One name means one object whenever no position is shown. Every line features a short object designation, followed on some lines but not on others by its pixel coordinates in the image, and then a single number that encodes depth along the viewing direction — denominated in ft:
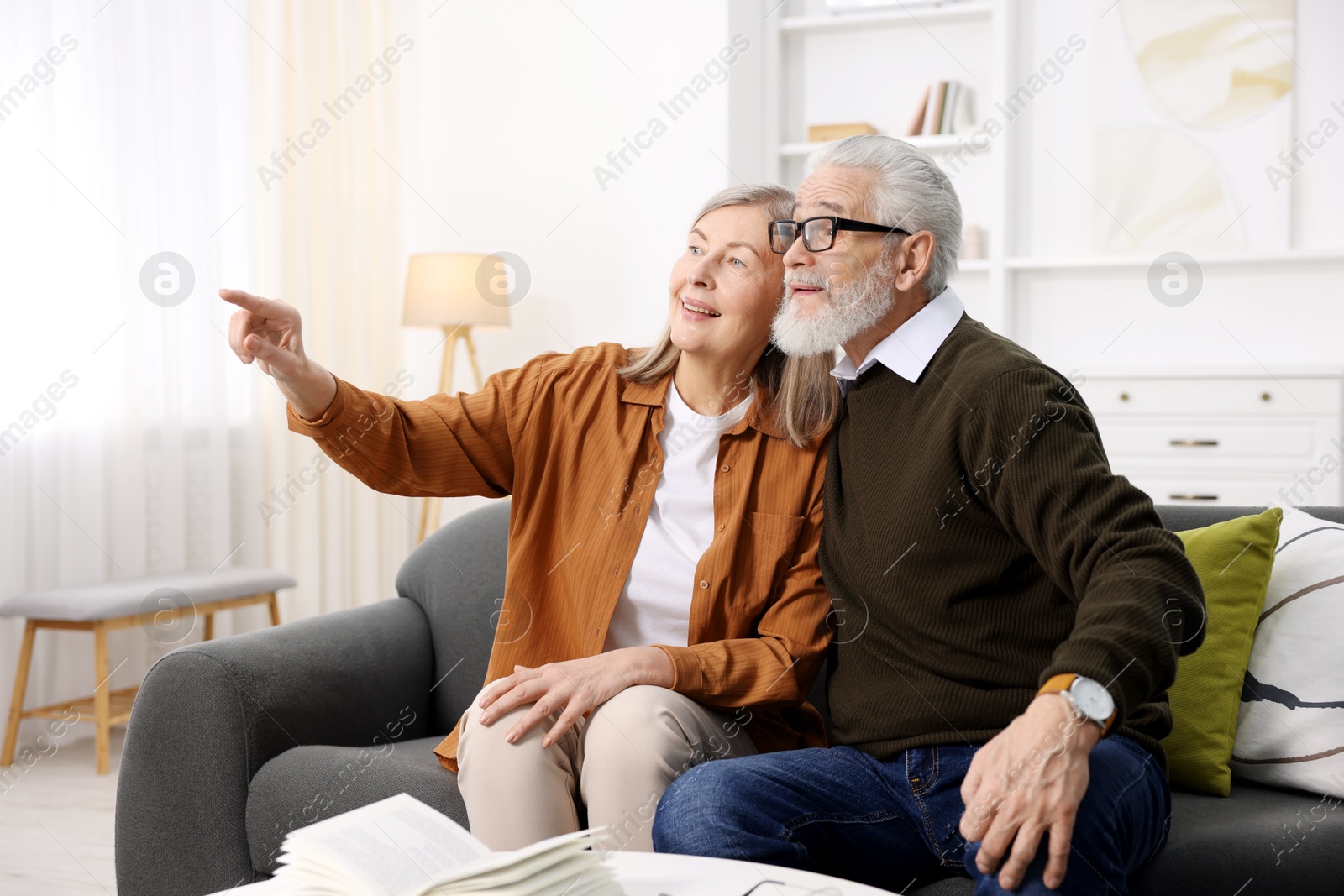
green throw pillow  5.16
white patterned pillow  5.06
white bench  10.06
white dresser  12.57
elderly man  3.62
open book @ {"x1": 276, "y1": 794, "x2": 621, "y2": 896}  3.13
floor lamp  14.07
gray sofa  4.43
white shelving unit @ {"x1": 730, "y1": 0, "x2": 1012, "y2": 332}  14.75
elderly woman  4.67
